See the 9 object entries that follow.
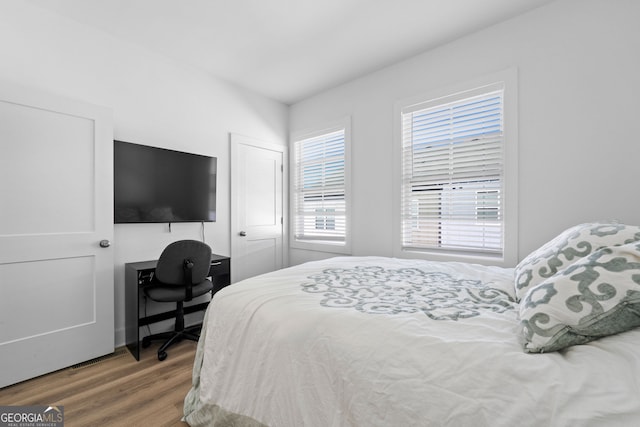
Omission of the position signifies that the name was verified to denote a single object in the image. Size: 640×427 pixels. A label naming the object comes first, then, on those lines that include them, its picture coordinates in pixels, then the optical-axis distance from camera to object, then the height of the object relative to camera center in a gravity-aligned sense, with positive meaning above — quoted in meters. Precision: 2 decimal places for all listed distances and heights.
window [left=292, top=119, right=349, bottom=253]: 3.55 +0.31
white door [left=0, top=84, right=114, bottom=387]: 2.00 -0.15
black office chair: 2.36 -0.55
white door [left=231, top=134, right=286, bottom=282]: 3.46 +0.08
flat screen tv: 2.54 +0.27
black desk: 2.39 -0.71
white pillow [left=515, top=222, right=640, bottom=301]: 1.14 -0.15
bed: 0.70 -0.41
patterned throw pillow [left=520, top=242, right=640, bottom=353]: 0.81 -0.27
